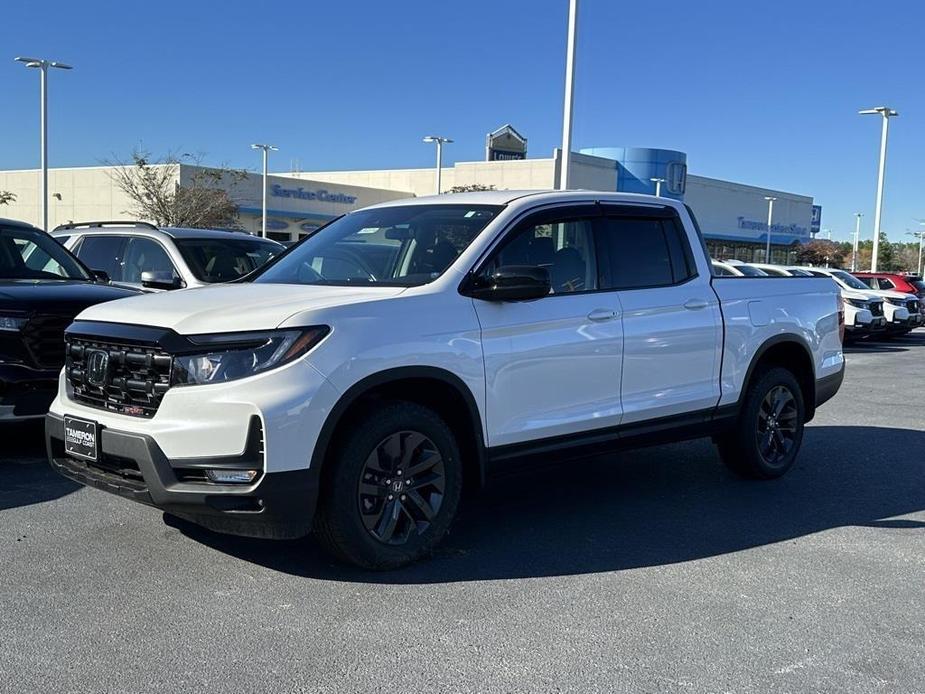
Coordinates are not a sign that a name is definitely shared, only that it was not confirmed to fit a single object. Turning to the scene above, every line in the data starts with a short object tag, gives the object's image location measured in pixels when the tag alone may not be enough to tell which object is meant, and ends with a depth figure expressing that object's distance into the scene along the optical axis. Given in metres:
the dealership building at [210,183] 49.00
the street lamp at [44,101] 32.00
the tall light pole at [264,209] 49.25
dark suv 6.32
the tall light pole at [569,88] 17.84
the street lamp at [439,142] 51.84
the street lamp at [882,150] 38.09
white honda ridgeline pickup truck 4.21
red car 24.38
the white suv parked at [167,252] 9.03
